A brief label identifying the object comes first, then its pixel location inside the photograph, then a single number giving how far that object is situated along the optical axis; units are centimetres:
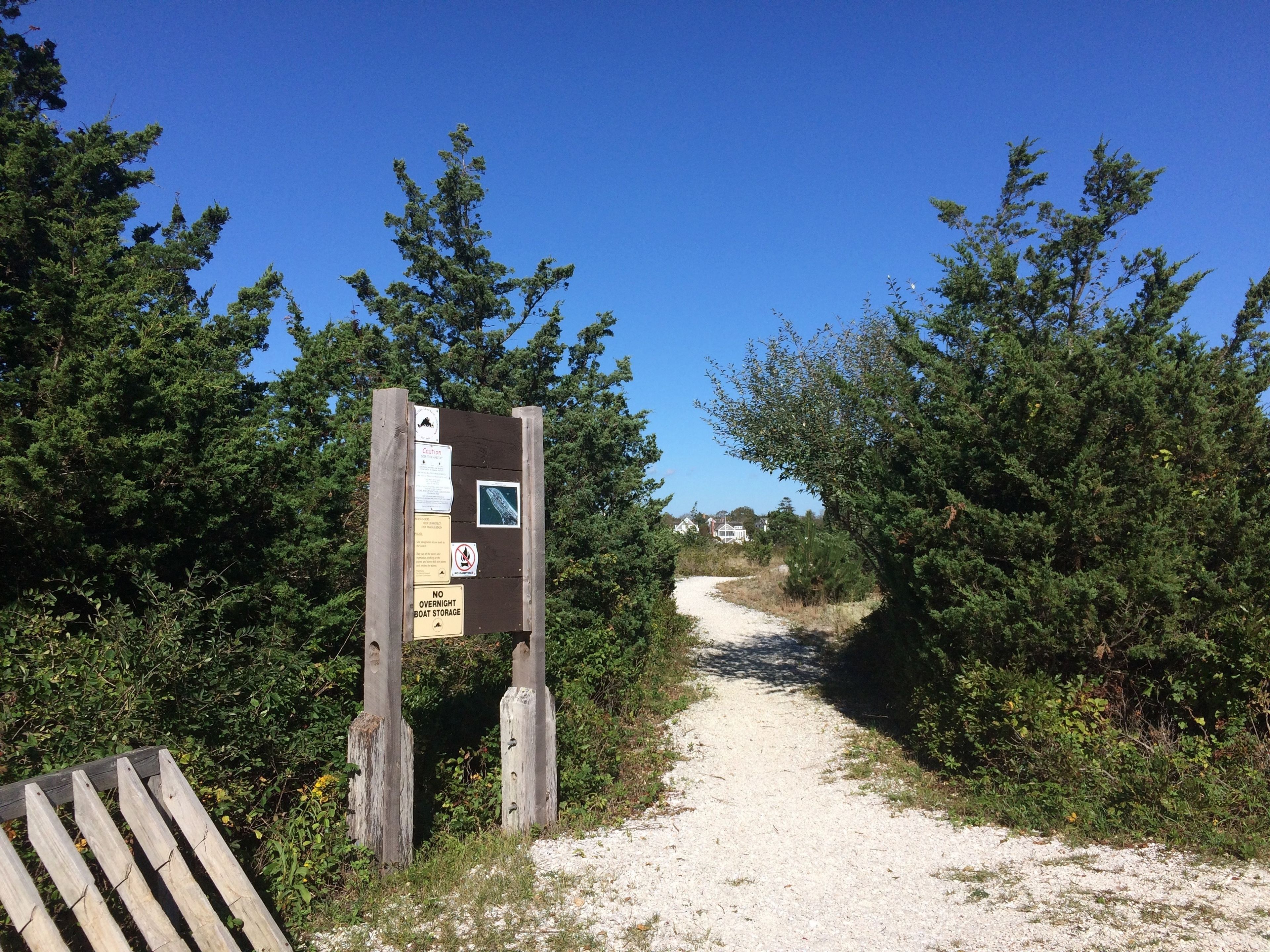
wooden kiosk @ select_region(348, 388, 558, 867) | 448
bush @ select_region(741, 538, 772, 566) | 2770
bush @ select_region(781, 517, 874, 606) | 1795
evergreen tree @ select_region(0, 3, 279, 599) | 458
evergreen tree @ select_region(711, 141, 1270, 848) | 533
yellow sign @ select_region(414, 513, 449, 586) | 477
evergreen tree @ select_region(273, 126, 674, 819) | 619
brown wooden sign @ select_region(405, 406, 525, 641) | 496
